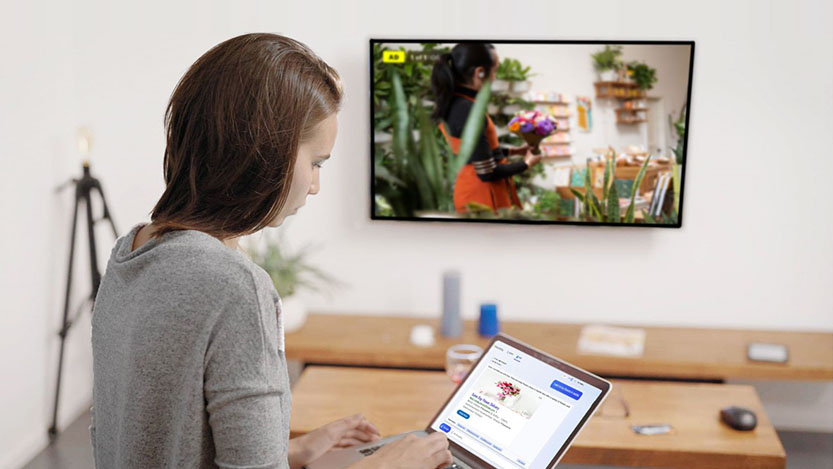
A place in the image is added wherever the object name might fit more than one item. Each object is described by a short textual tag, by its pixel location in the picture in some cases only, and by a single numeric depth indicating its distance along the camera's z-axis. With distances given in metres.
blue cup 2.91
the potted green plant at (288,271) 3.05
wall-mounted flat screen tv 2.88
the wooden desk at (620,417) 1.79
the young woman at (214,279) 0.89
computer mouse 1.88
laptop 1.38
